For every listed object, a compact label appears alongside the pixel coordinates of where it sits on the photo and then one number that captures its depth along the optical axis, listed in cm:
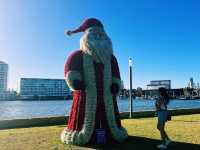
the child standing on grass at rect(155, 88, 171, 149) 441
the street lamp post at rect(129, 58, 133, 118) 1007
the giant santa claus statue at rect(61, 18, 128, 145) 474
